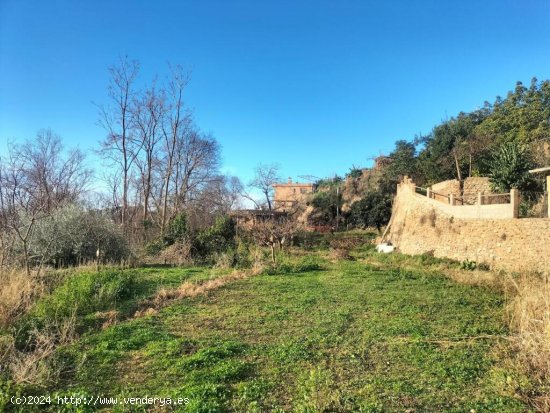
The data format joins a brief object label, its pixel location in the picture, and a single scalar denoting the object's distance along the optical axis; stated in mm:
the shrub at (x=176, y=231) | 16891
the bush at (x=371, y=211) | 27281
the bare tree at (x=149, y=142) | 25930
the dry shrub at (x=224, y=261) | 14182
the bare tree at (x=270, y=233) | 19266
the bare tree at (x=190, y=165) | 28672
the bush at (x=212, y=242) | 16830
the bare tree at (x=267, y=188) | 36800
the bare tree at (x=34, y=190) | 13343
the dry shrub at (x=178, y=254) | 15480
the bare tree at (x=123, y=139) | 24781
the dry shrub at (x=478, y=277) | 10211
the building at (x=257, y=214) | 30875
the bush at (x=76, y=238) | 13242
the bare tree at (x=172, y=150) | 27438
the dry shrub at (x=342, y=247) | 18311
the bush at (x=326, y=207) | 32375
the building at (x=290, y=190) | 47344
